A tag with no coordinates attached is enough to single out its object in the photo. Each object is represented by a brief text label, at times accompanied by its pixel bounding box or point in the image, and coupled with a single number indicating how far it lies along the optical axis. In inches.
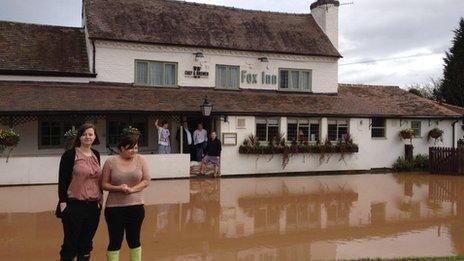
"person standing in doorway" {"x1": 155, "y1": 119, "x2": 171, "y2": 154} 673.6
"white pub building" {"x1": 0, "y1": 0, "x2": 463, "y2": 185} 671.8
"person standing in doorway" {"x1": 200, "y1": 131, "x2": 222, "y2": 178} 676.1
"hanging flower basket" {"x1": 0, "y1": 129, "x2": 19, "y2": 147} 577.0
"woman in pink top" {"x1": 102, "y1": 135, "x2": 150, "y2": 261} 209.9
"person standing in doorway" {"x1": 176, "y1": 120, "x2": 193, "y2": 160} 719.7
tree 1494.8
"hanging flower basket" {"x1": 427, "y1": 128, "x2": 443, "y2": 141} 880.9
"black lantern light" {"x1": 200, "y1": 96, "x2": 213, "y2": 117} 677.3
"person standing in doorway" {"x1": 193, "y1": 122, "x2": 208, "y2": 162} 715.4
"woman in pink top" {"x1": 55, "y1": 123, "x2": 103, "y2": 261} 209.6
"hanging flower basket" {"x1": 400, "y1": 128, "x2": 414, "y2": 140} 852.6
